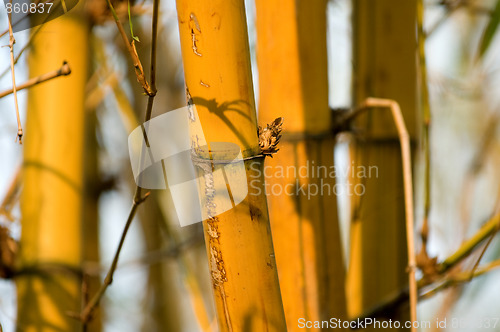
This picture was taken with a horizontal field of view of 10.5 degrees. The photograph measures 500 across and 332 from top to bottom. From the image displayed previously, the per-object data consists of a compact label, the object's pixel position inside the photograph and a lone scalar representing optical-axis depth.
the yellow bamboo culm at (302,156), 3.31
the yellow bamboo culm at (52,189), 3.33
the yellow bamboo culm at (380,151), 3.38
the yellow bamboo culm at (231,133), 3.06
